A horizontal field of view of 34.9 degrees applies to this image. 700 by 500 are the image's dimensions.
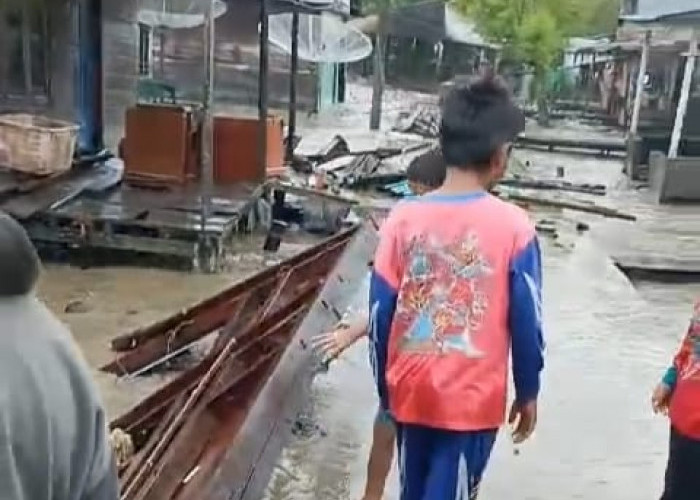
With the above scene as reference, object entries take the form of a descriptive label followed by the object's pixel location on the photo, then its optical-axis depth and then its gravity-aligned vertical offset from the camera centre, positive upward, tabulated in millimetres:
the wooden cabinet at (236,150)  11414 -1463
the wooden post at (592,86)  41062 -2189
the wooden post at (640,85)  20172 -960
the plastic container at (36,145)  9820 -1348
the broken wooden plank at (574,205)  14505 -2338
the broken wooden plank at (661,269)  11492 -2392
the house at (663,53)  16406 -471
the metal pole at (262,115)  11195 -1109
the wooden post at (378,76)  25344 -1392
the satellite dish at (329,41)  25953 -709
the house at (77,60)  12438 -789
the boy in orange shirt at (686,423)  3348 -1149
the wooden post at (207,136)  9094 -1139
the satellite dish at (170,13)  20953 -239
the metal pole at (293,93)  15094 -1130
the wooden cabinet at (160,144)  10938 -1401
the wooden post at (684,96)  17016 -938
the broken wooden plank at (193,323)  6082 -1763
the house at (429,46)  36906 -988
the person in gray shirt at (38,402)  1652 -608
